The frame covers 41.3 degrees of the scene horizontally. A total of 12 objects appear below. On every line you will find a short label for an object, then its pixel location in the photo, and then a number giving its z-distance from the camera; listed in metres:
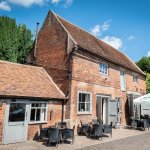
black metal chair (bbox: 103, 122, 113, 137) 13.71
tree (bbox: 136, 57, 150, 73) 43.00
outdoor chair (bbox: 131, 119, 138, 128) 18.41
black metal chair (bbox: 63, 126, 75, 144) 11.46
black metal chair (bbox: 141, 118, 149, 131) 17.73
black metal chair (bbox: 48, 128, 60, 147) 10.80
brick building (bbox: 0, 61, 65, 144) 10.98
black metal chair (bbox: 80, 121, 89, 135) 14.28
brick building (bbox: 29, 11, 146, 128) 15.20
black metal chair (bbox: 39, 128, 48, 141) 11.67
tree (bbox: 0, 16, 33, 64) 22.58
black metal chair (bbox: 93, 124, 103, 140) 12.97
